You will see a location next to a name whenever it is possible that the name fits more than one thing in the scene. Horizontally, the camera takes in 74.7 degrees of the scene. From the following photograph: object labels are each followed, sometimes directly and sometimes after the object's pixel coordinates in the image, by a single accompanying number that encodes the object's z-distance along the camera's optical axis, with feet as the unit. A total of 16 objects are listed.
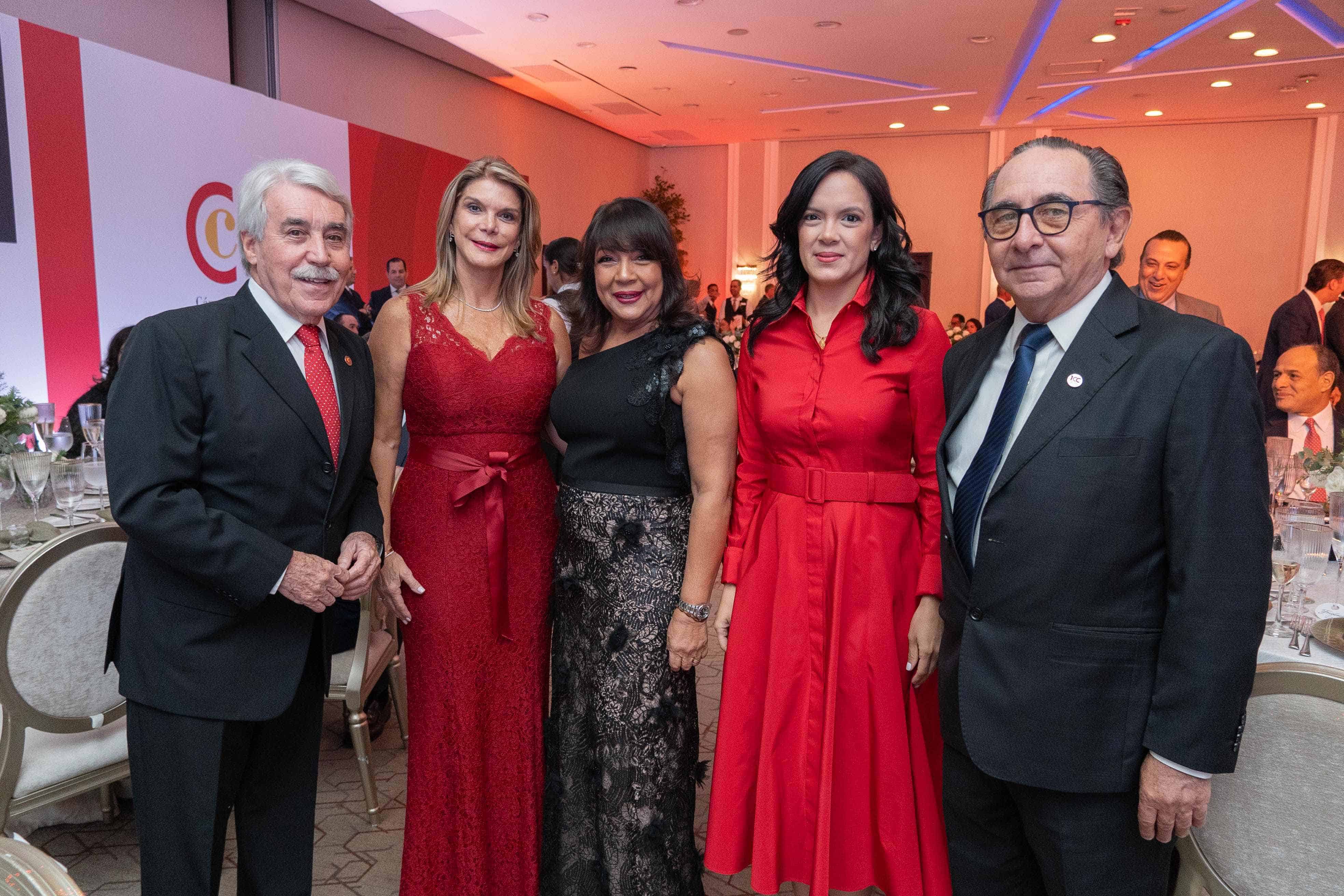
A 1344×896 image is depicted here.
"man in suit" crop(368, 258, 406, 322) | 29.53
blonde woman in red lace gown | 7.04
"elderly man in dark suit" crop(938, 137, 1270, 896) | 4.11
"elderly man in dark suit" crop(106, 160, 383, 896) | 5.17
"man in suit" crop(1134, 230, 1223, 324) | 15.33
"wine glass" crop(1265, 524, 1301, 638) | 6.81
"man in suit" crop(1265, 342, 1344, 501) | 11.53
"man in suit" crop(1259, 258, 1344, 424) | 20.07
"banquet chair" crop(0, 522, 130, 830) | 6.64
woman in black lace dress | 6.82
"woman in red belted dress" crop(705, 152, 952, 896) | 6.20
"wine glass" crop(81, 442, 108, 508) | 9.61
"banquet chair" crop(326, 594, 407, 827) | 9.31
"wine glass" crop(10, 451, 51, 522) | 9.49
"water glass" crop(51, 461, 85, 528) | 8.85
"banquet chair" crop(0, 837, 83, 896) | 2.80
